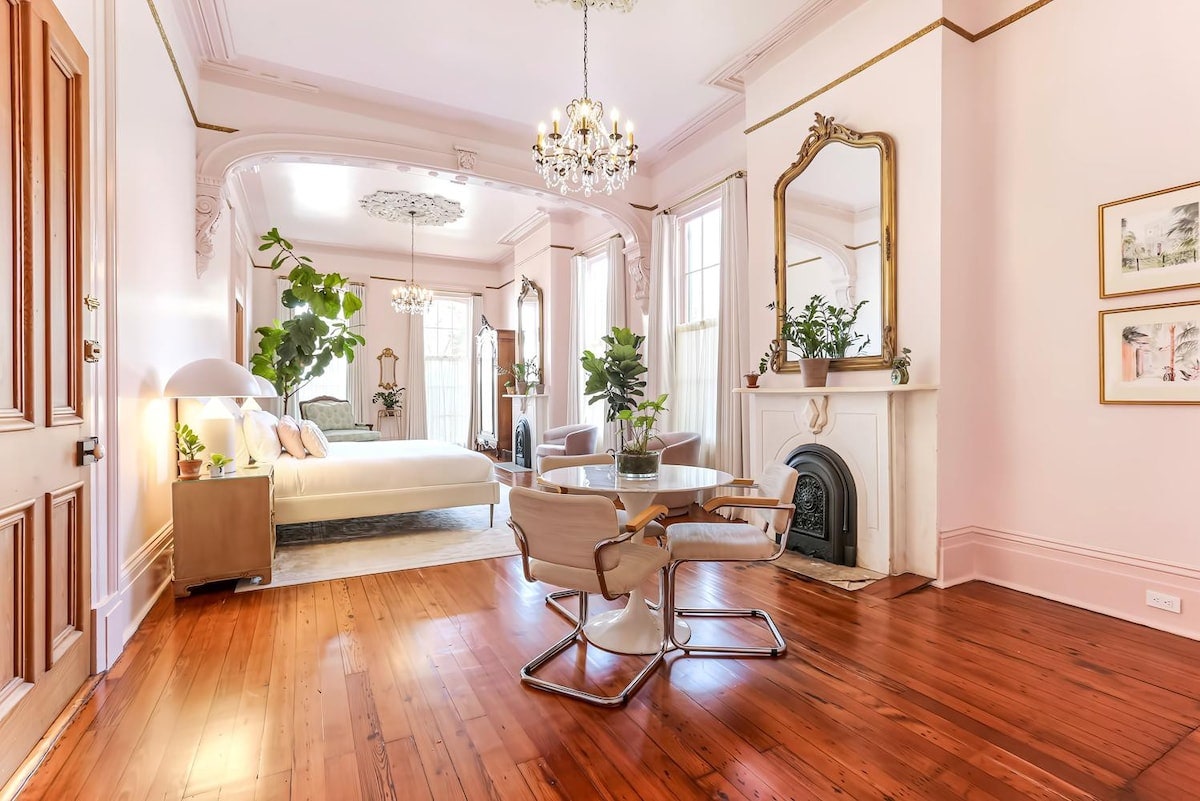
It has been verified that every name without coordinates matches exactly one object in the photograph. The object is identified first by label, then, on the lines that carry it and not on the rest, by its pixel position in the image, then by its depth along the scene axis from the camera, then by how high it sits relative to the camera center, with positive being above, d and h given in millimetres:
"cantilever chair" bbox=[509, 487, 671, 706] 2049 -575
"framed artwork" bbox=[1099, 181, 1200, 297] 2648 +739
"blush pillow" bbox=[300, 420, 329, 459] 4625 -337
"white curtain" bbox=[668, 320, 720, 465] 5469 +126
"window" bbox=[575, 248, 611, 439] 7277 +1196
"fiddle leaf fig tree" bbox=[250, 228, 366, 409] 6176 +716
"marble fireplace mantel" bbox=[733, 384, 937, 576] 3373 -437
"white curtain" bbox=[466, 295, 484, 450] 10484 +682
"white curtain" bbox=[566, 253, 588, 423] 7629 +588
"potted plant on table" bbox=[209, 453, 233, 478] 3395 -383
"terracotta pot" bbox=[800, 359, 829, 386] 3869 +174
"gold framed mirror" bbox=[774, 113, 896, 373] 3574 +1118
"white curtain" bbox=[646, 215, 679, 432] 5973 +943
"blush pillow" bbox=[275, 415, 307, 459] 4559 -316
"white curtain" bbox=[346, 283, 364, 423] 9359 +443
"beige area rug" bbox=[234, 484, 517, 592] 3717 -1117
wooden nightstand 3203 -741
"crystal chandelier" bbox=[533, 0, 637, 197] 3305 +1483
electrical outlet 2672 -991
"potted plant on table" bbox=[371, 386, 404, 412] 9523 +7
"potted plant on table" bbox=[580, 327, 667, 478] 5777 +266
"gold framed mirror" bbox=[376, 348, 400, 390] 9648 +522
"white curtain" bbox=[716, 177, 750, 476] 5020 +643
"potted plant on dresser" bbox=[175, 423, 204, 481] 3264 -305
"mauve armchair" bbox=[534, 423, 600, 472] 6598 -520
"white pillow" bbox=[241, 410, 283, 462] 4219 -287
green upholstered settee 8023 -269
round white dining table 2506 -552
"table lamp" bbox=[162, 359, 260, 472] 3195 +106
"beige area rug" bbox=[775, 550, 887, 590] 3387 -1110
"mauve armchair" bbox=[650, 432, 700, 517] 5246 -553
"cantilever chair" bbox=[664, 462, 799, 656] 2523 -659
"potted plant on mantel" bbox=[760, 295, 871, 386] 3848 +419
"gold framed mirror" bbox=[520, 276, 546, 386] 8305 +1100
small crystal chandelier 8102 +1441
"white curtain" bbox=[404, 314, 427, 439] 9836 +351
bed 4230 -661
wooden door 1683 +74
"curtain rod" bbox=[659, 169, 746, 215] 4955 +1980
